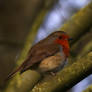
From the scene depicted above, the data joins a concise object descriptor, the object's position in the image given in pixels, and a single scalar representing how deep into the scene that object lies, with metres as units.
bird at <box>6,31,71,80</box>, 6.58
